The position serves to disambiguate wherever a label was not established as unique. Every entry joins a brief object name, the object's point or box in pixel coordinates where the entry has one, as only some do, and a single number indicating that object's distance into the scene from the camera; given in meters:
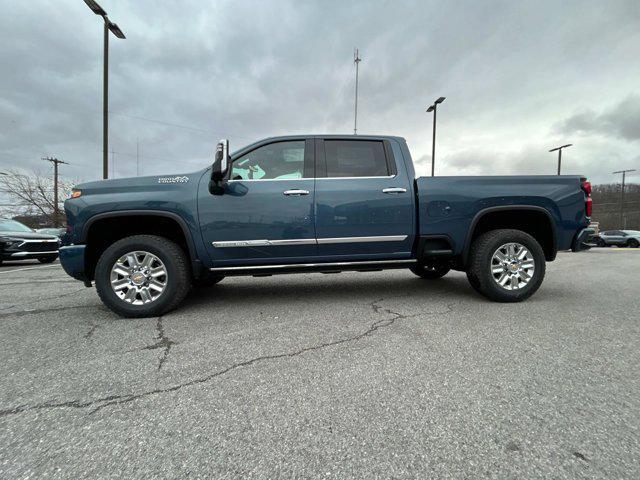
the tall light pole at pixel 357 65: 14.26
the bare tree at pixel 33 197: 25.41
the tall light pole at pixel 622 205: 42.17
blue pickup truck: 3.42
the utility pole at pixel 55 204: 25.75
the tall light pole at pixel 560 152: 23.03
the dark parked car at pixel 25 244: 9.37
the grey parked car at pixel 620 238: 25.47
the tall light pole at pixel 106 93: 10.76
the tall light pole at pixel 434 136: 16.51
